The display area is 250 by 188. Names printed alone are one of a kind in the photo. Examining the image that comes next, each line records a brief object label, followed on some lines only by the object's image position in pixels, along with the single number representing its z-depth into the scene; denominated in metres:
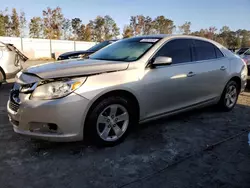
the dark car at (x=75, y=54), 6.55
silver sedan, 2.23
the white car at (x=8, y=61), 5.47
